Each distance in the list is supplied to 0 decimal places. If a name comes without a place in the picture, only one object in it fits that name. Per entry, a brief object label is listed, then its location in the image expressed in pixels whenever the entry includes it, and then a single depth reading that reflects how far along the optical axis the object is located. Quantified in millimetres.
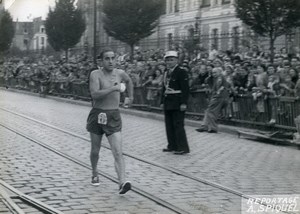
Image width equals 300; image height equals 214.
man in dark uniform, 10766
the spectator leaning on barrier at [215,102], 14867
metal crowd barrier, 13297
